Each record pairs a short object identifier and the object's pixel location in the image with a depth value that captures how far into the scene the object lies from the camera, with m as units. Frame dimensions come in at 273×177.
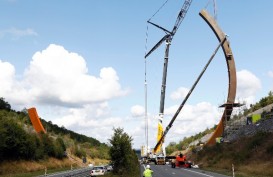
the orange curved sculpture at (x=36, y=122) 88.62
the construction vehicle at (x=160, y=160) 73.88
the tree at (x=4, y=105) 111.78
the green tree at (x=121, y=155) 40.59
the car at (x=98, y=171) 44.97
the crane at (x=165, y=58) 84.78
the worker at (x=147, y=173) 23.19
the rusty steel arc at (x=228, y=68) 66.94
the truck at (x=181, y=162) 60.41
